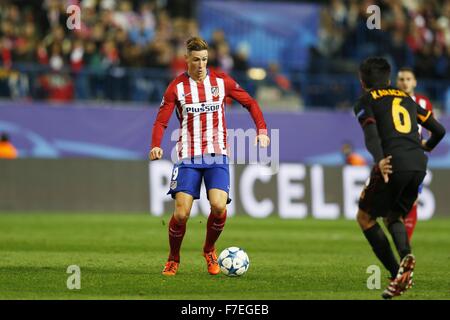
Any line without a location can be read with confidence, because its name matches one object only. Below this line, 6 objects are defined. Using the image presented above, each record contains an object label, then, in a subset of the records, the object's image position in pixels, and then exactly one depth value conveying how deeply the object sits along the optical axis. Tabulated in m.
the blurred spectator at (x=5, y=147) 21.95
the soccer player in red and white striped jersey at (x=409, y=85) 12.56
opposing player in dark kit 8.56
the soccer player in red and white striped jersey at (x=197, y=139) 10.26
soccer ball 10.30
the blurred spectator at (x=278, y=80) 24.75
